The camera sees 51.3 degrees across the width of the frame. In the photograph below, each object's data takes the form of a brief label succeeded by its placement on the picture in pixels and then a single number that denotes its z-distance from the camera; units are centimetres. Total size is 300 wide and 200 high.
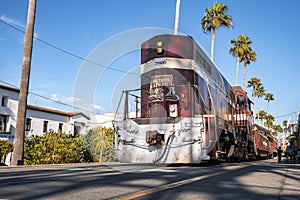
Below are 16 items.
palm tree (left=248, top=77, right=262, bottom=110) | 5222
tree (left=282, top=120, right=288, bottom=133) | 9350
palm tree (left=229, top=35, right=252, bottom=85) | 3444
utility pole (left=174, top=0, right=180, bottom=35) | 1789
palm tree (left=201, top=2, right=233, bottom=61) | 2553
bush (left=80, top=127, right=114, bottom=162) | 1661
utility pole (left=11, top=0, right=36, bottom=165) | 1143
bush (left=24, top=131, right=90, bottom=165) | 1371
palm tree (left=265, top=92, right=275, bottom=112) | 6100
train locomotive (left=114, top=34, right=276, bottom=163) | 821
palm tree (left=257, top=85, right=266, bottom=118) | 5256
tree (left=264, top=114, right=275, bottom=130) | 6781
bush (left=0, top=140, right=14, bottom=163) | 1655
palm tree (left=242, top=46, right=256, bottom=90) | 3519
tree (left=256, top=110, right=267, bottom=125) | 6372
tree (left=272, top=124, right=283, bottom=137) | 7922
